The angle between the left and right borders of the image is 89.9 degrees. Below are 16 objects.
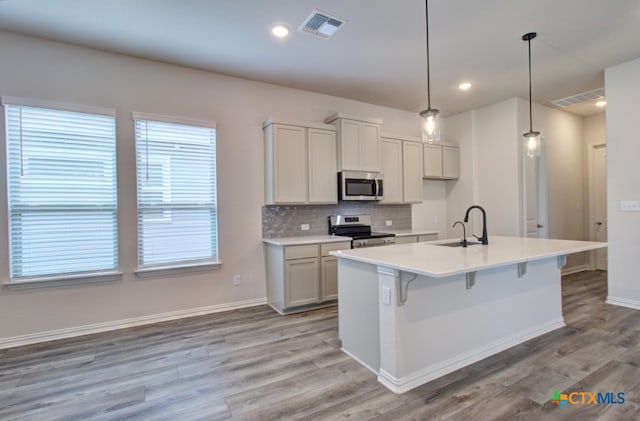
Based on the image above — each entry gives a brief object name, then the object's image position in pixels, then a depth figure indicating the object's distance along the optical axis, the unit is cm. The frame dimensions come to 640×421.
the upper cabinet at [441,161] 531
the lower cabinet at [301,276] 366
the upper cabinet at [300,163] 391
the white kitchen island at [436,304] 211
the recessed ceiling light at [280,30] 289
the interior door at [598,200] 574
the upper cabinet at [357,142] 427
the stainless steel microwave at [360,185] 430
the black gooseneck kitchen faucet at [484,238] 291
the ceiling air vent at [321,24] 275
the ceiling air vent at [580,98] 460
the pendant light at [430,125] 255
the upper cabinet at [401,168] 482
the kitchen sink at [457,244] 303
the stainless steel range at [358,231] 411
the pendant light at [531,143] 317
